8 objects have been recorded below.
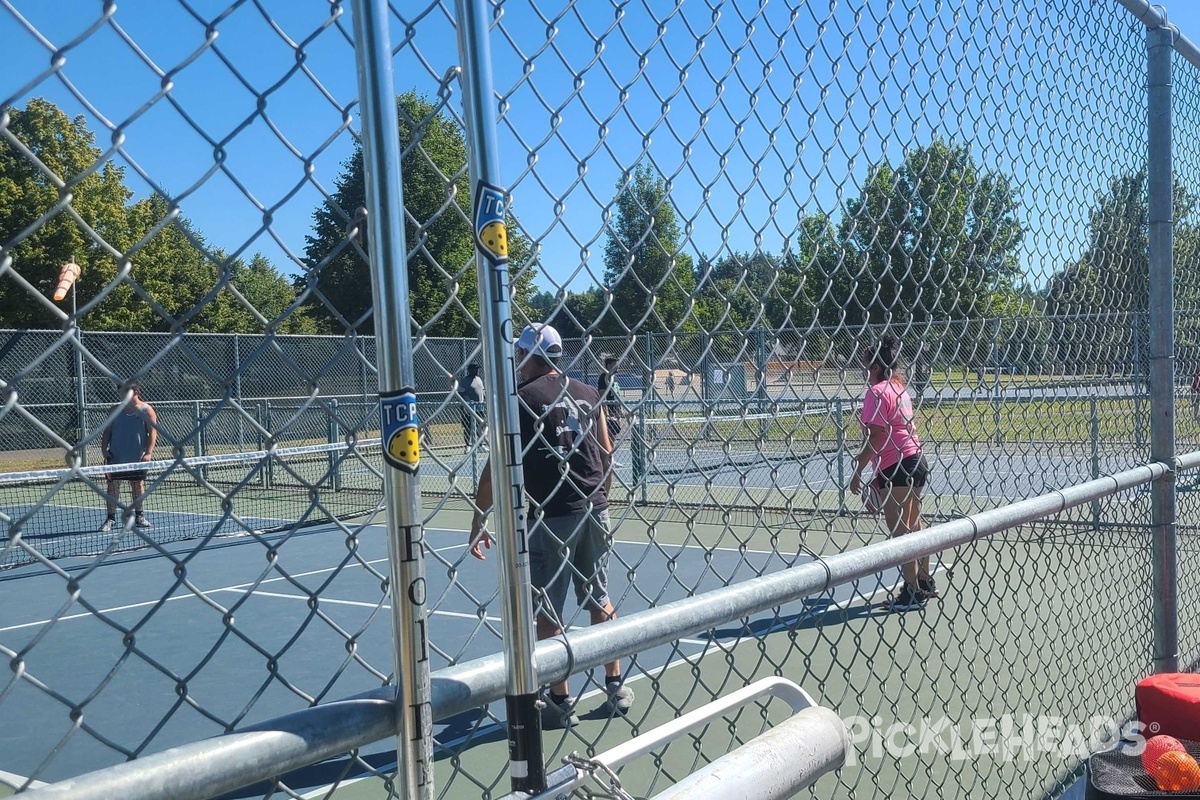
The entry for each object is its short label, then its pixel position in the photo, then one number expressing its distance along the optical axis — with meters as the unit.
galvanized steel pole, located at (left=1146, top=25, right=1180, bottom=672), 3.62
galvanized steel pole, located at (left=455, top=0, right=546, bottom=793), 1.31
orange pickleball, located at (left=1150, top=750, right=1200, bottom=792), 2.84
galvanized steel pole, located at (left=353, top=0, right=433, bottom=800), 1.19
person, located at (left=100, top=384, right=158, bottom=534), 11.50
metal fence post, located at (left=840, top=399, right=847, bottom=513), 2.72
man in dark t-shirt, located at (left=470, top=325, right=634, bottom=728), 3.68
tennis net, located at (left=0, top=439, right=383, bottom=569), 12.50
